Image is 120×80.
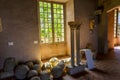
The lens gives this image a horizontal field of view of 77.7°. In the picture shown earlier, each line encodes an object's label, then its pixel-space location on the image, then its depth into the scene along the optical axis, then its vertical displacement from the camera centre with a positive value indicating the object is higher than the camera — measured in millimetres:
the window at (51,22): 3895 +758
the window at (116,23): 6008 +975
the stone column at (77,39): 2758 -134
